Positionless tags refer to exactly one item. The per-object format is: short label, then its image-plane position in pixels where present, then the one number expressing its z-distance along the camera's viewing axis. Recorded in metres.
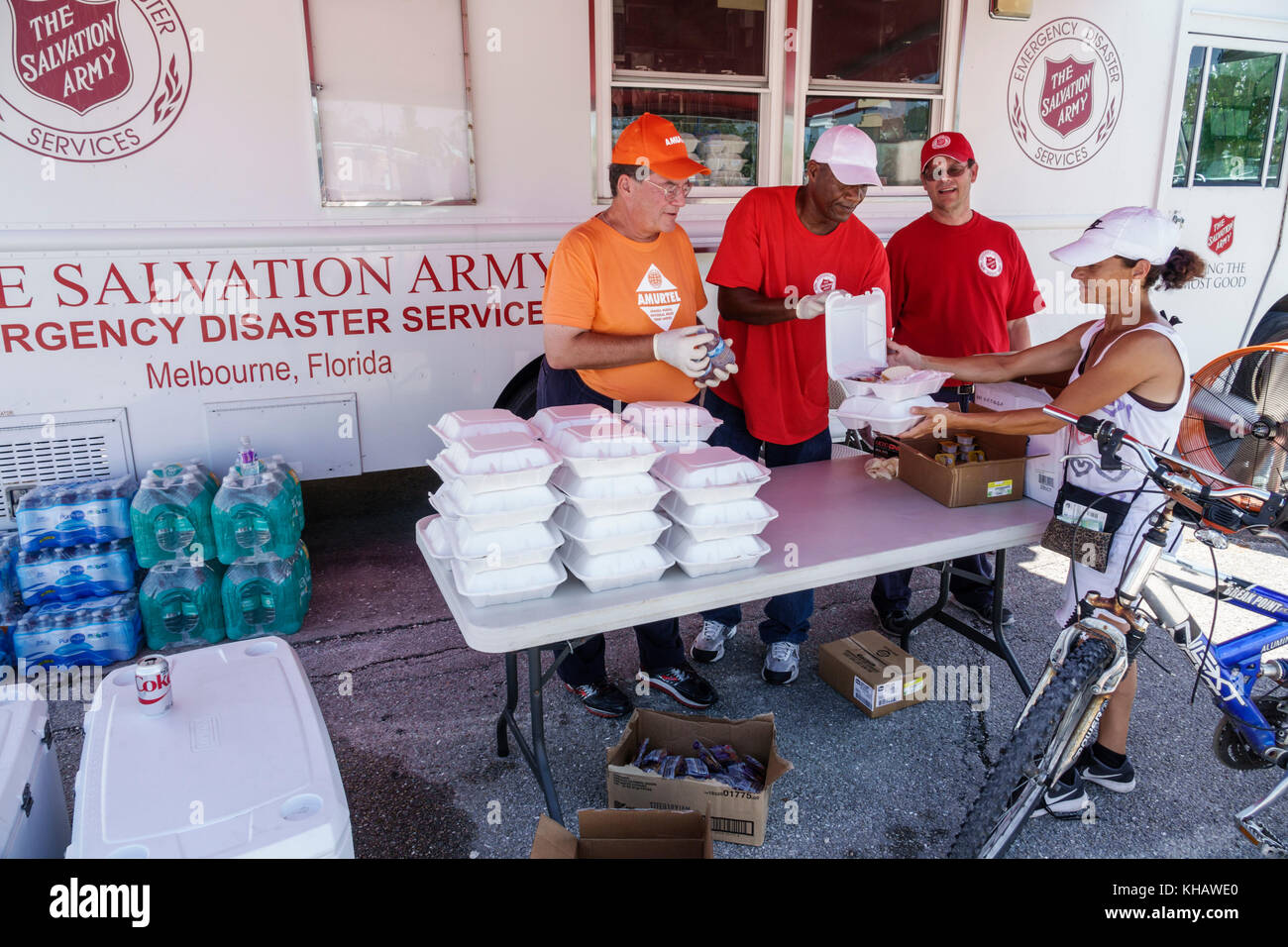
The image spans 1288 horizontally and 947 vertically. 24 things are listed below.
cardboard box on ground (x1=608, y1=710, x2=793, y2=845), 2.31
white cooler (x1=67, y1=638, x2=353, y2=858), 1.40
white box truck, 3.19
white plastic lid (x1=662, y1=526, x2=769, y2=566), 2.03
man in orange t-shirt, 2.49
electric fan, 2.51
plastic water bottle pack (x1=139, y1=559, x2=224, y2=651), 3.41
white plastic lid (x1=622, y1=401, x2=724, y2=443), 2.20
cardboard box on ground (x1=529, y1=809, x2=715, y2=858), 1.96
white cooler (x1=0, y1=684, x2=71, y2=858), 1.51
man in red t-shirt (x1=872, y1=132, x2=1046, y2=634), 3.31
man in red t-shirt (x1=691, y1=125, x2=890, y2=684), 2.81
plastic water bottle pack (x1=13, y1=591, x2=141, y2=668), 3.26
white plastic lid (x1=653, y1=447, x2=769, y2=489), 2.01
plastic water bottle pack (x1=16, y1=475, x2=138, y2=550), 3.26
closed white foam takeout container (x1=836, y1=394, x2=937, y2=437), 2.44
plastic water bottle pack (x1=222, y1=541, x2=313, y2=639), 3.48
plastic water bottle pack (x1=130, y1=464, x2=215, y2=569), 3.32
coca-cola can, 1.68
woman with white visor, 2.14
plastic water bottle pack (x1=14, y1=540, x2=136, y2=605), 3.30
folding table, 1.87
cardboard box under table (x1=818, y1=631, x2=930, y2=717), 2.93
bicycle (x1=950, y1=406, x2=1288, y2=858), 1.92
